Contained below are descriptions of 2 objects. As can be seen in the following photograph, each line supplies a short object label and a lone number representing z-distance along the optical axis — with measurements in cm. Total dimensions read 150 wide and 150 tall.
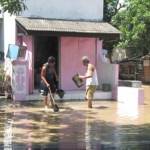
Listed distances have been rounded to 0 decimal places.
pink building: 2022
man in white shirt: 1747
